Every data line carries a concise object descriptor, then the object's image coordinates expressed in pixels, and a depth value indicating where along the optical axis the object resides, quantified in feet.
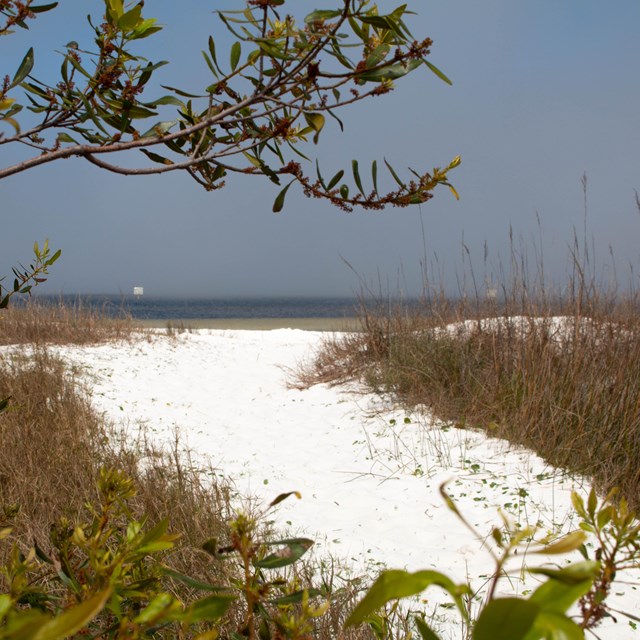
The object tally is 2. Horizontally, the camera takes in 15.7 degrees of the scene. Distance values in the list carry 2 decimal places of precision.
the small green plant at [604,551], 8.59
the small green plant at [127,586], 5.91
